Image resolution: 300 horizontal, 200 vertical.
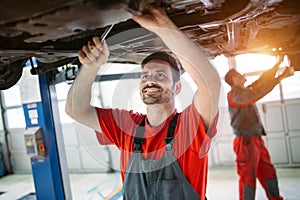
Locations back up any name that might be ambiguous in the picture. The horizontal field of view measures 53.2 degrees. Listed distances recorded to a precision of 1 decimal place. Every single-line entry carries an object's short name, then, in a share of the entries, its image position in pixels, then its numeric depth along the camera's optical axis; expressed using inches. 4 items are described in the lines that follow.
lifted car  22.7
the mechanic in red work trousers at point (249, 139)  106.0
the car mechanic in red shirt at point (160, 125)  40.4
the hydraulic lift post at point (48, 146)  97.8
